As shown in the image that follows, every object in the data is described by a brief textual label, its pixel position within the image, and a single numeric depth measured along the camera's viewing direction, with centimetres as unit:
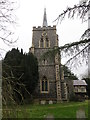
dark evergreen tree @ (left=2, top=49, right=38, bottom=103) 1175
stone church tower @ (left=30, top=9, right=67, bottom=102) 1408
